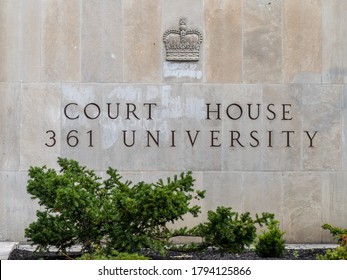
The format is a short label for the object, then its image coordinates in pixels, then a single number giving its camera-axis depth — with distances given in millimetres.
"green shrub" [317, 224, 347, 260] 10664
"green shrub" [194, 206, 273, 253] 10555
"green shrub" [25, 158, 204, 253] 10211
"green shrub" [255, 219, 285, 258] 12281
